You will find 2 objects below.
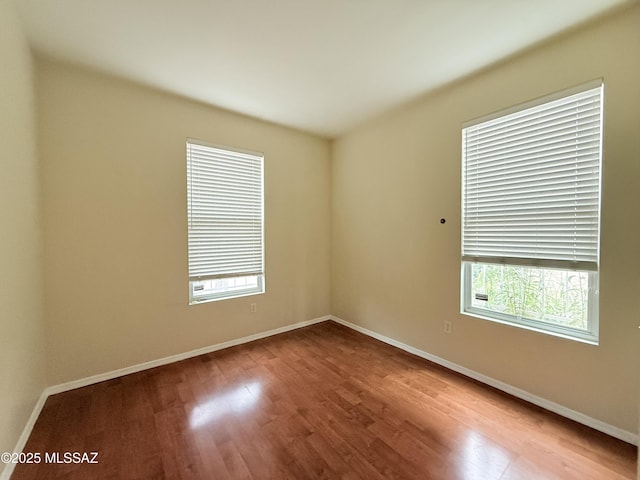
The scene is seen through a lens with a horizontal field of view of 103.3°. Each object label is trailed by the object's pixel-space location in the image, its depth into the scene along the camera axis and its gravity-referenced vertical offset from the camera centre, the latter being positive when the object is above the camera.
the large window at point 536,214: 1.78 +0.15
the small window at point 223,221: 2.81 +0.16
